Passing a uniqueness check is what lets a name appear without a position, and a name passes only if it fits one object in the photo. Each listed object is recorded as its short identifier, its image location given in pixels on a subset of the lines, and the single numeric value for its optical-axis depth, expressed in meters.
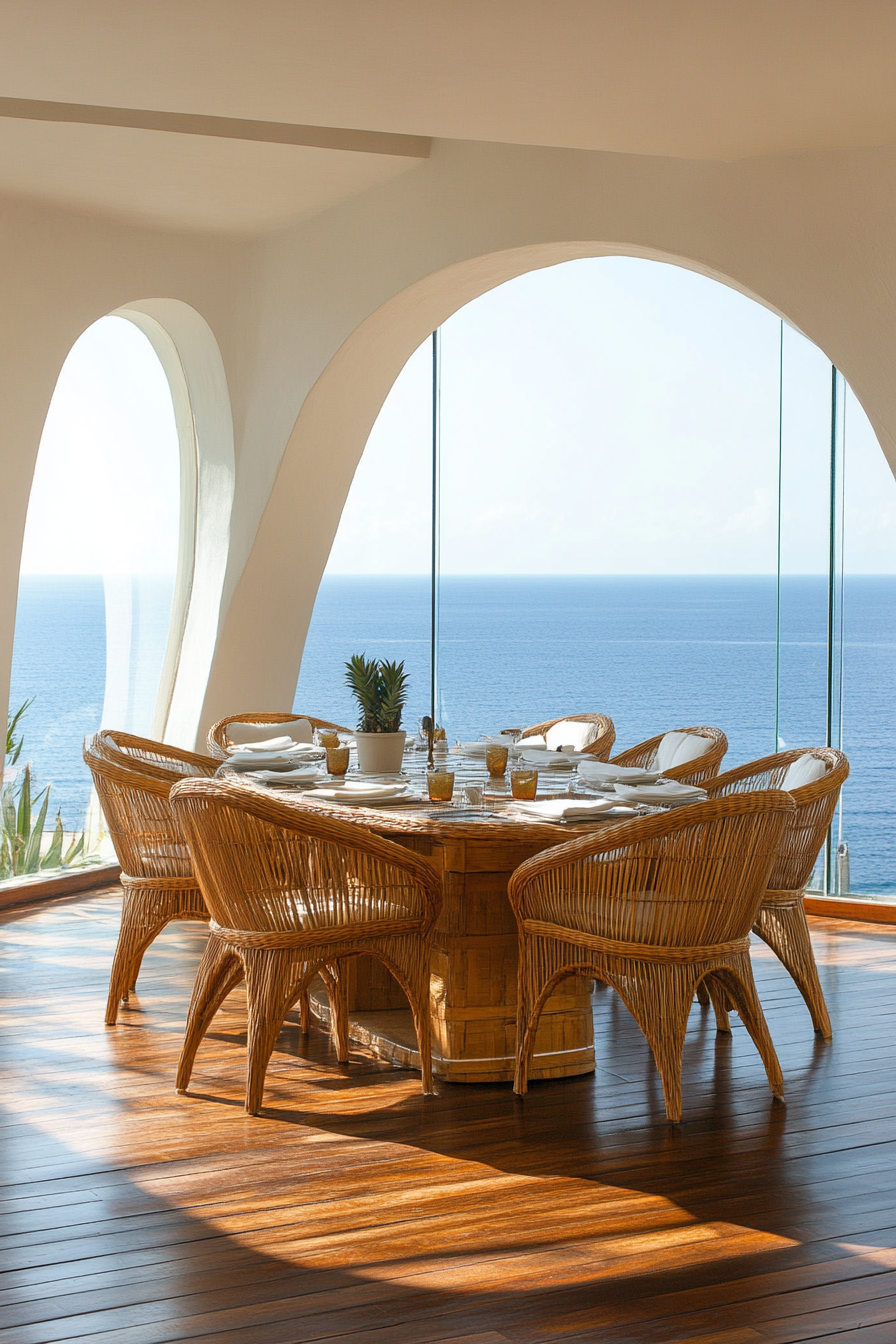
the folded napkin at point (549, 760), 4.22
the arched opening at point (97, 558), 5.97
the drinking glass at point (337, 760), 4.06
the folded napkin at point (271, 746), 4.52
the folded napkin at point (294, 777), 3.96
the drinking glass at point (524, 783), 3.68
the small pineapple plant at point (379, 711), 4.00
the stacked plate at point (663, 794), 3.51
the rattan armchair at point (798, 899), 3.88
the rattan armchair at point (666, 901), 3.13
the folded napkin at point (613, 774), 3.80
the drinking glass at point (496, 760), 3.98
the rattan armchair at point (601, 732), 5.03
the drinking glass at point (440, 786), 3.64
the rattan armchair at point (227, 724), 4.86
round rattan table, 3.48
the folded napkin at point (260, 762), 4.17
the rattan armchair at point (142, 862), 3.91
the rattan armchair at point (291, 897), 3.21
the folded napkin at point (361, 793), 3.63
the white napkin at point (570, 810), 3.37
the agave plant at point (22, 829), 5.68
